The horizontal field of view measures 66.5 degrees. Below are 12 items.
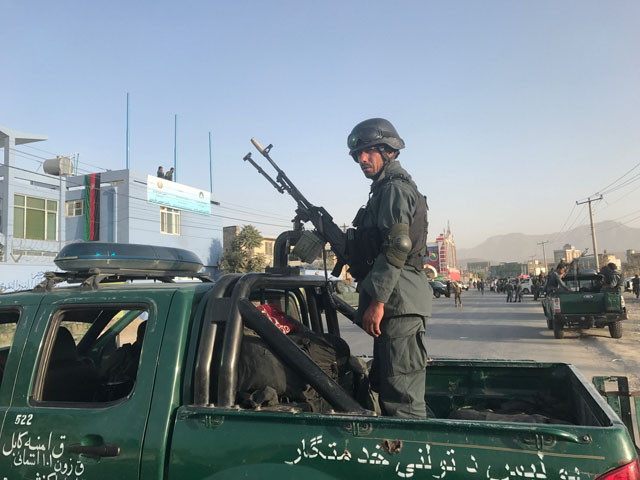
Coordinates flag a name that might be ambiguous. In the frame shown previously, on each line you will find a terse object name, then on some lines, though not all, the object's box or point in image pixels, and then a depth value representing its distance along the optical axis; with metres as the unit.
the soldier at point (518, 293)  31.53
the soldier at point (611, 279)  12.17
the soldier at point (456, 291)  27.69
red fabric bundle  2.71
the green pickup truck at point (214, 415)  1.66
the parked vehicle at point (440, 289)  43.00
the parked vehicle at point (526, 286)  44.38
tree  35.84
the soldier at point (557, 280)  12.64
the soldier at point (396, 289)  2.34
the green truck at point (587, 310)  11.88
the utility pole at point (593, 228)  39.84
